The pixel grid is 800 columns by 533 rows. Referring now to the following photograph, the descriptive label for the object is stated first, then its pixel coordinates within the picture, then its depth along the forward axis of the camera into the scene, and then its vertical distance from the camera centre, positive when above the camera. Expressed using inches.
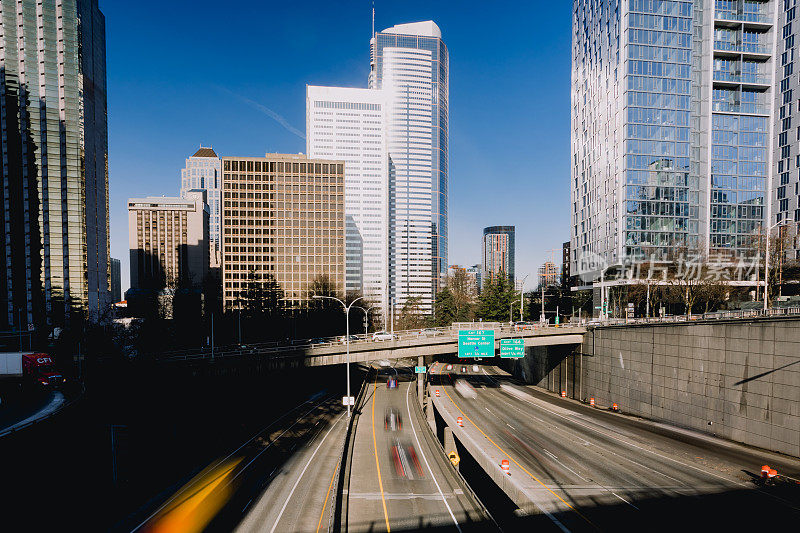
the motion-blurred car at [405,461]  1031.0 -608.7
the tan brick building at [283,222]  4512.8 +406.0
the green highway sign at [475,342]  1713.8 -398.3
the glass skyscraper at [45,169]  4057.6 +956.0
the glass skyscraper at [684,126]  2657.5 +942.3
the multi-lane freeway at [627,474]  793.6 -576.8
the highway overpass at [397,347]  1743.4 -445.0
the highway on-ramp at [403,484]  787.4 -584.5
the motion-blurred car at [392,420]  1446.9 -673.9
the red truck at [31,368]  1455.5 -450.9
